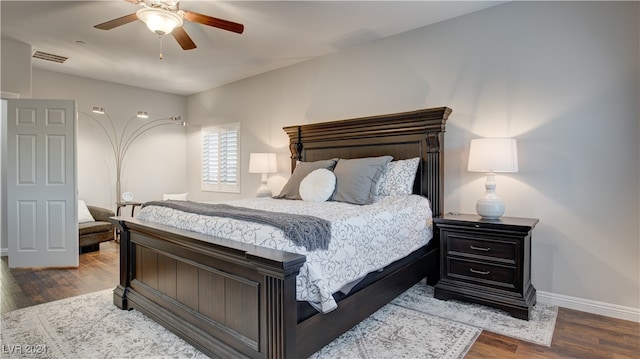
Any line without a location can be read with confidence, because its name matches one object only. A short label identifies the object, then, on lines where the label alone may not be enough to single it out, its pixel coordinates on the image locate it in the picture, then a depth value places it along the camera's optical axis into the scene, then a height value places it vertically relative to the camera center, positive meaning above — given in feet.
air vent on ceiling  14.65 +5.27
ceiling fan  8.02 +4.00
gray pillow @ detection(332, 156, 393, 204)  10.62 -0.10
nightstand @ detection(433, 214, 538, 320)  8.77 -2.40
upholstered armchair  15.16 -2.61
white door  13.17 -0.38
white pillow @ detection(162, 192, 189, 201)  19.33 -1.25
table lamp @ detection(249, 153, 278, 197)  16.17 +0.52
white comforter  5.97 -1.26
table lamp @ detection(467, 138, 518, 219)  9.27 +0.37
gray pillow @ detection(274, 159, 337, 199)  12.30 -0.04
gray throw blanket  6.04 -0.91
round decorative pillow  11.12 -0.37
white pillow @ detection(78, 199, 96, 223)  15.95 -1.91
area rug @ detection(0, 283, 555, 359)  7.03 -3.71
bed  5.66 -2.42
